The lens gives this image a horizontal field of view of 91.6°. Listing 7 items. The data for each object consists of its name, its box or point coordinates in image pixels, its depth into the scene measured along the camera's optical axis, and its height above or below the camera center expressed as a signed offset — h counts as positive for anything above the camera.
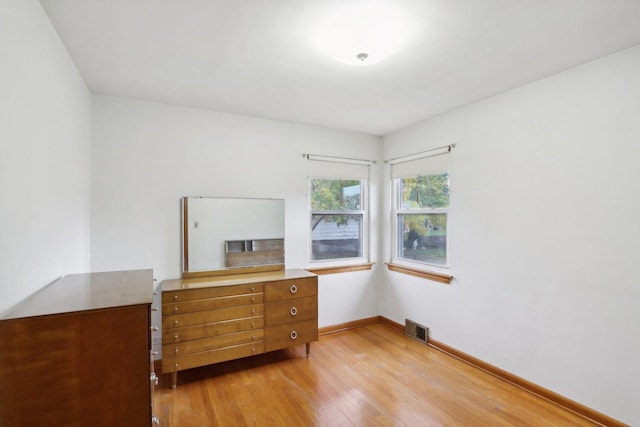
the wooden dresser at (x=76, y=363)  1.08 -0.56
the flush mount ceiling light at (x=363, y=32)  1.55 +1.00
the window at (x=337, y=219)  3.75 -0.09
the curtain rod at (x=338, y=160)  3.65 +0.64
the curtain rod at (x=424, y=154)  3.16 +0.64
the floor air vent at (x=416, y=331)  3.40 -1.34
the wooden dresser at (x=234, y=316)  2.52 -0.92
